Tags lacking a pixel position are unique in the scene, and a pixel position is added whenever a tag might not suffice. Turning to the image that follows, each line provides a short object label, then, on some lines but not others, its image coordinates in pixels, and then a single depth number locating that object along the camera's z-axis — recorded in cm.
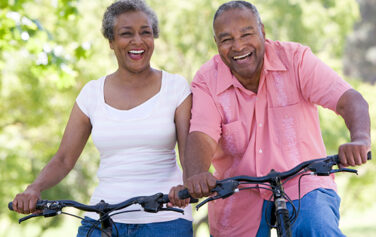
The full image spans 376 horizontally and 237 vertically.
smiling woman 667
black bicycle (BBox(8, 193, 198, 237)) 585
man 662
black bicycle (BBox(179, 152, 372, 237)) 540
